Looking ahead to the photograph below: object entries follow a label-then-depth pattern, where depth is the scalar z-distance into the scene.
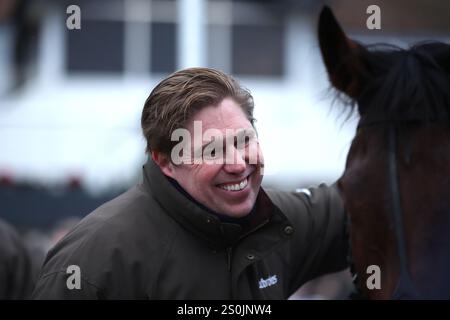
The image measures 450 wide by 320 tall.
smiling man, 2.36
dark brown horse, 2.34
